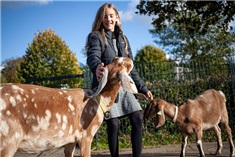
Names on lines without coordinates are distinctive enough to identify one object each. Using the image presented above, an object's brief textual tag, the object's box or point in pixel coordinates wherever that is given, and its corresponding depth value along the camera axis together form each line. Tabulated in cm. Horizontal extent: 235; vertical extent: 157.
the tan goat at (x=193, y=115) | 530
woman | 370
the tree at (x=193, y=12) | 656
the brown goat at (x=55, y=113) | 258
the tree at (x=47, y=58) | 2300
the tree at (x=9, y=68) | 3258
